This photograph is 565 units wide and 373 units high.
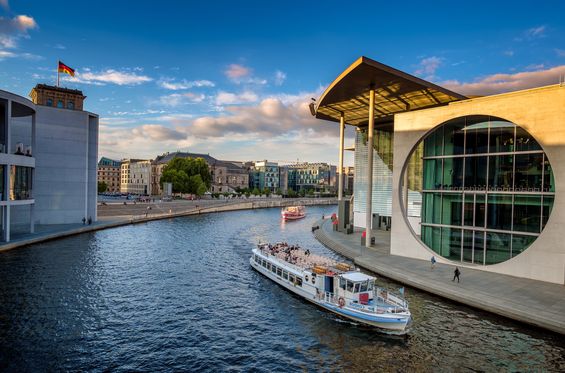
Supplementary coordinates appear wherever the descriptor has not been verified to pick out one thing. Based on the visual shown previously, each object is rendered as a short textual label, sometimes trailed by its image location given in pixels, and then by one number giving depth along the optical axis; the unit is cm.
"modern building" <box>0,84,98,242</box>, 6115
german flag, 6957
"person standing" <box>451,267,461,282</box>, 3108
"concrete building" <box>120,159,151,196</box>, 19212
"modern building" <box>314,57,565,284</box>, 3169
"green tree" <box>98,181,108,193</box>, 16975
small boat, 9786
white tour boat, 2439
